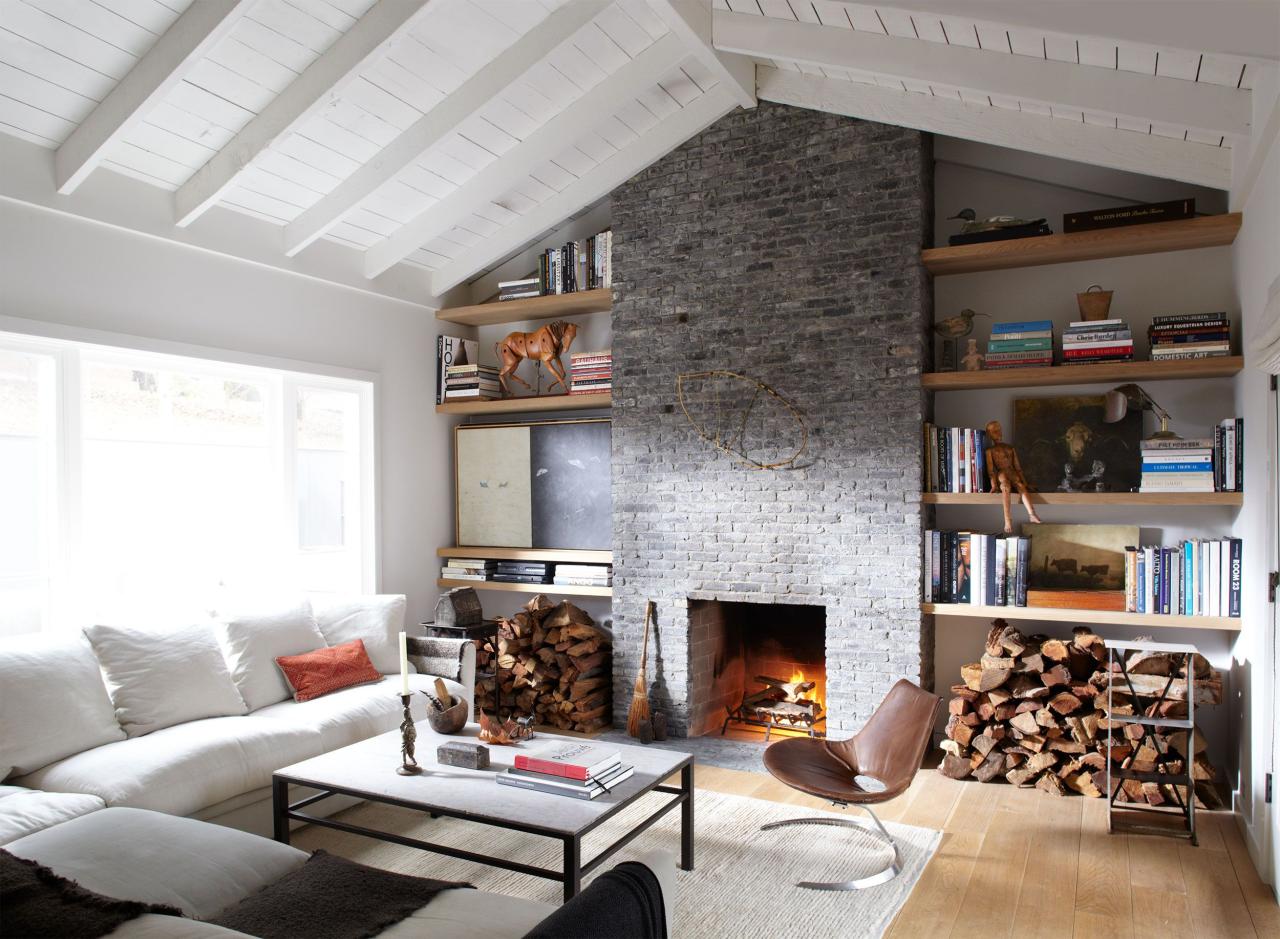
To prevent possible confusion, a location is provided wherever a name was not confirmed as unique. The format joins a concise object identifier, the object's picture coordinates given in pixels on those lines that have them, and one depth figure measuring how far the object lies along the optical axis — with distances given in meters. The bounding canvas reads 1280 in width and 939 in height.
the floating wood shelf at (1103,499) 3.82
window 3.75
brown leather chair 3.19
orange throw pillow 4.04
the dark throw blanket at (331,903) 2.10
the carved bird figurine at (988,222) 4.25
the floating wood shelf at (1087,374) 3.85
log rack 3.51
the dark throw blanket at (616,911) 1.50
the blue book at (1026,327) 4.20
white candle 3.08
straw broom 4.89
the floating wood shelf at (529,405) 5.27
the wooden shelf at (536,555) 5.28
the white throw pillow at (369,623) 4.47
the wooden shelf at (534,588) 5.27
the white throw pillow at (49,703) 3.04
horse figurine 5.42
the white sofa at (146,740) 2.97
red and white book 2.97
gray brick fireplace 4.41
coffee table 2.66
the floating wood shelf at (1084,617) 3.82
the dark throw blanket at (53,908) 1.63
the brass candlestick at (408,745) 3.09
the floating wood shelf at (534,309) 5.27
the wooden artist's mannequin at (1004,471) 4.19
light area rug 2.92
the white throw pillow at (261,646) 3.92
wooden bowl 3.50
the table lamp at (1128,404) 4.03
